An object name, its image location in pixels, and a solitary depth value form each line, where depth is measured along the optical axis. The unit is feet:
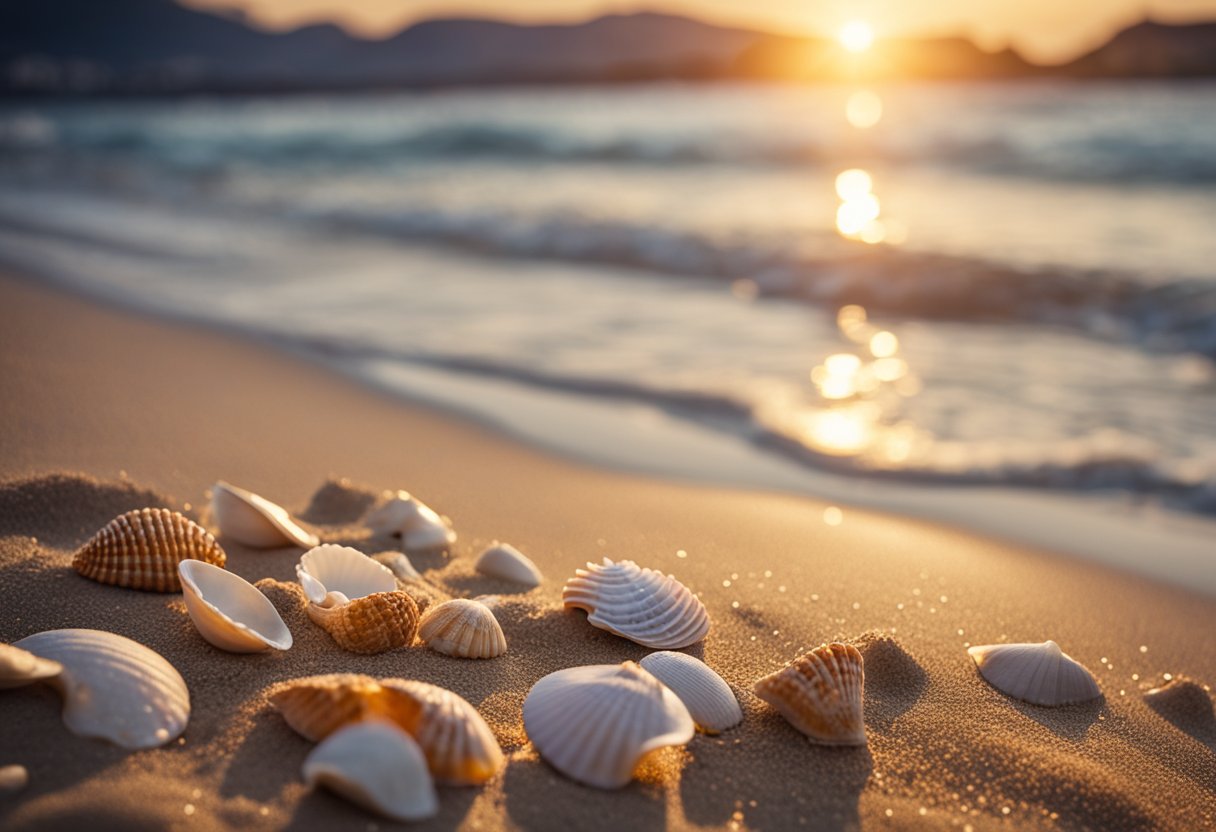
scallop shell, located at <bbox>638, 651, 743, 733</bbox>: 1.69
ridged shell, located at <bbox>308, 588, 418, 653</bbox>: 1.75
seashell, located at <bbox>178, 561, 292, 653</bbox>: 1.69
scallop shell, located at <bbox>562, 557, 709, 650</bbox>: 1.87
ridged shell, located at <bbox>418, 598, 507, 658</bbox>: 1.79
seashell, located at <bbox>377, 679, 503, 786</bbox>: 1.52
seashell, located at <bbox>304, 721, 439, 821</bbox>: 1.45
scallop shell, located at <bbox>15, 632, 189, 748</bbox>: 1.53
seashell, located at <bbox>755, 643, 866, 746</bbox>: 1.68
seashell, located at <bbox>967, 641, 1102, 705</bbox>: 1.86
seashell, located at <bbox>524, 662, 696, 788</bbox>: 1.56
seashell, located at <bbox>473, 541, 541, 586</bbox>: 2.08
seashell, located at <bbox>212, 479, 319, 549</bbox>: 2.03
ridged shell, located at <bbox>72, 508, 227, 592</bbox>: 1.83
